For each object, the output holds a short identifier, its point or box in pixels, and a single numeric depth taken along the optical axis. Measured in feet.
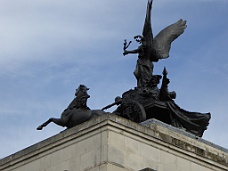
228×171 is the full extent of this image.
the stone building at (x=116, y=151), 100.53
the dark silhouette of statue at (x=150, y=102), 114.62
